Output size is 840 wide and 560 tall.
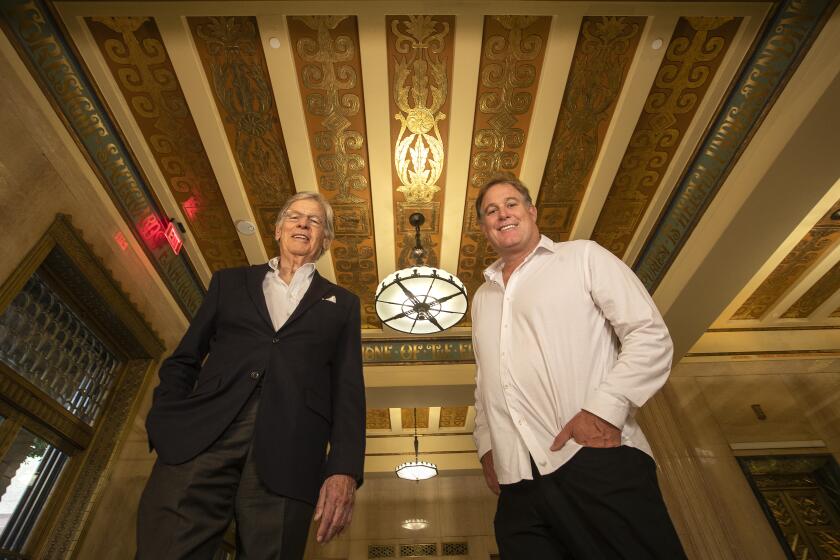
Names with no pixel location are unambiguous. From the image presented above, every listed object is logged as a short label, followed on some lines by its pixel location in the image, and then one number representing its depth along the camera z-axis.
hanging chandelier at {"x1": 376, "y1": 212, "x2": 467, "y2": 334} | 3.55
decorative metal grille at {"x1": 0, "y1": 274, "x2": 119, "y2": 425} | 2.59
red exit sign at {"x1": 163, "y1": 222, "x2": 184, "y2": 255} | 3.80
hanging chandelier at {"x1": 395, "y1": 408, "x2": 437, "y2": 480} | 7.50
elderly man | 1.05
